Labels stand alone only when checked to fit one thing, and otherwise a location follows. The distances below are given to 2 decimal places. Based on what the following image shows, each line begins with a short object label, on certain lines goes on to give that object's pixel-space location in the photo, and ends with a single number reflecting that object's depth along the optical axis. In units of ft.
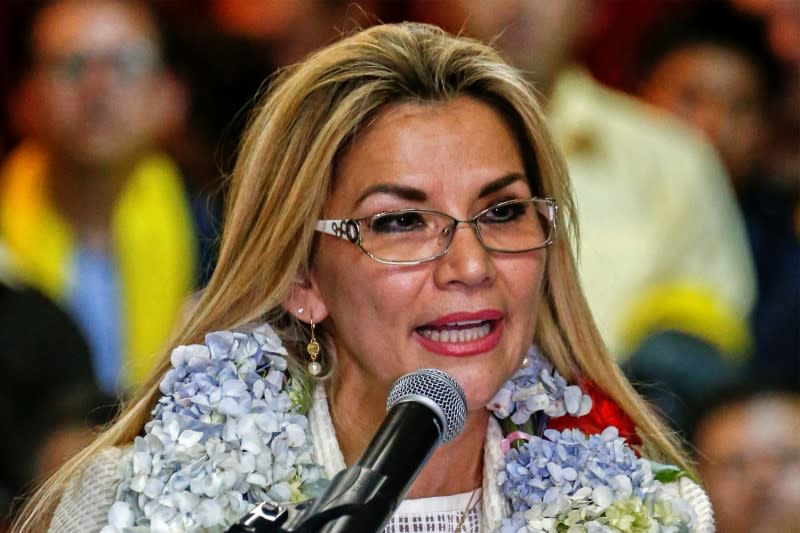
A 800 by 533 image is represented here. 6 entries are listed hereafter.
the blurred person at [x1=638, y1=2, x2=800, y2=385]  33.19
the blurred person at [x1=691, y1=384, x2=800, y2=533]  28.96
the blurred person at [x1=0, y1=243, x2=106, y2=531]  28.63
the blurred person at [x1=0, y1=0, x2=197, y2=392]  30.60
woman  16.78
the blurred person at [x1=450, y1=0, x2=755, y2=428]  30.50
